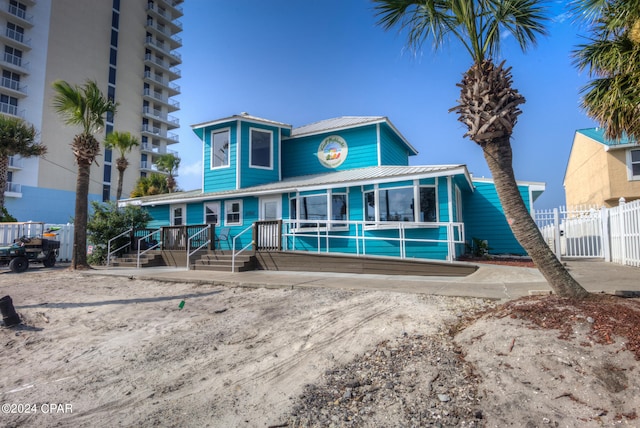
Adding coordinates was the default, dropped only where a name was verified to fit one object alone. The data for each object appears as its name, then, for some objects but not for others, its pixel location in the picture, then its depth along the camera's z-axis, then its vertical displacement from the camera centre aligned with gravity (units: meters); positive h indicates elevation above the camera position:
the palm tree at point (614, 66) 7.51 +3.94
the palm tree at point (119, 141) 26.52 +7.12
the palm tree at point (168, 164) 32.94 +7.01
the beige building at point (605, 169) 20.34 +4.12
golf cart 13.54 -0.58
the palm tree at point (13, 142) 19.03 +5.20
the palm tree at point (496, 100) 4.68 +1.89
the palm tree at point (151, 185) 28.44 +4.52
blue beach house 12.21 +1.74
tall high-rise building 38.75 +20.00
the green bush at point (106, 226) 15.61 +0.50
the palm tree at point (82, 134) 13.10 +3.94
